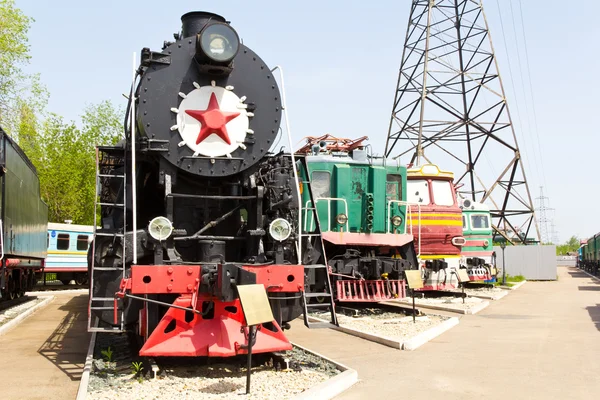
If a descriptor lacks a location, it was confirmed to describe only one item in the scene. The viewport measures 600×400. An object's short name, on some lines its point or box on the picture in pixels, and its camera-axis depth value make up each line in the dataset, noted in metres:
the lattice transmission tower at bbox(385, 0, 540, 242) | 29.41
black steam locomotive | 6.52
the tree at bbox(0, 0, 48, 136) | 28.86
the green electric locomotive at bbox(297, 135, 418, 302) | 12.45
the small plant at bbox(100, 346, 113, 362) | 7.72
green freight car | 11.98
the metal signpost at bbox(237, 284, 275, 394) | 5.65
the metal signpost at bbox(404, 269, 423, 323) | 11.61
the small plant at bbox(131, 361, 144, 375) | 6.68
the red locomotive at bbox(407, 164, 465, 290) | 16.16
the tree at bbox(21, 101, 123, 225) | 33.41
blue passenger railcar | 25.56
